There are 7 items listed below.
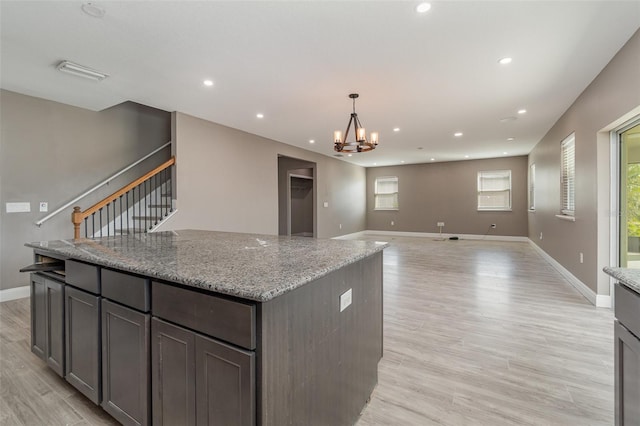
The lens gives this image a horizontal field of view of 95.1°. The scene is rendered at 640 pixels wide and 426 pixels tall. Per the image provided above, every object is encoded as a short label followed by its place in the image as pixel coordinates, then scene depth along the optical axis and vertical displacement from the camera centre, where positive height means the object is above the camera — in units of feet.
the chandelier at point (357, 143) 12.77 +3.15
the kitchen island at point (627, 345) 3.43 -1.69
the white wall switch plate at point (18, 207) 12.62 +0.27
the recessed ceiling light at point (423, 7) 6.94 +4.91
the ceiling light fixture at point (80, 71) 9.91 +5.04
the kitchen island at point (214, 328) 3.32 -1.68
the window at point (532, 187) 24.18 +2.07
